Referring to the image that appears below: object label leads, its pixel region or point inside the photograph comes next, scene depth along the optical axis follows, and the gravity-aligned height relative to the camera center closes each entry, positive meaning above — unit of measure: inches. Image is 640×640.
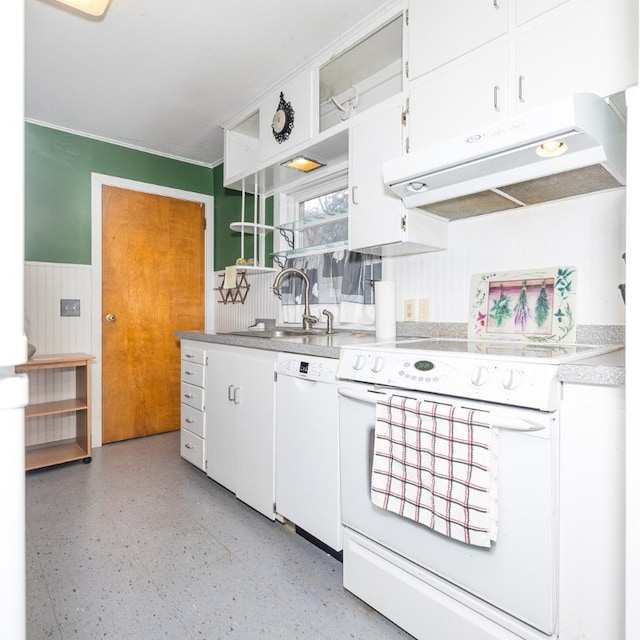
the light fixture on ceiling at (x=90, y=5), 75.0 +55.5
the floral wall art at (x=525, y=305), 63.6 +1.4
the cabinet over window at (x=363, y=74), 84.7 +53.6
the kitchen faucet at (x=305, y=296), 104.7 +4.5
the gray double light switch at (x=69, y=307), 124.1 +2.1
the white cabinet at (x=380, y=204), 74.0 +20.3
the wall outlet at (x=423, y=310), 82.7 +0.8
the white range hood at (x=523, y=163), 48.4 +20.1
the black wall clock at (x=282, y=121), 95.7 +44.3
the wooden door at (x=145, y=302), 133.0 +3.9
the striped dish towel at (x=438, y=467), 43.8 -17.2
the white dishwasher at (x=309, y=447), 65.3 -22.0
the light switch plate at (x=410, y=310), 85.0 +0.8
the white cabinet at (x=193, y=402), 101.7 -22.2
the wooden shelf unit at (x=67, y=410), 109.4 -25.4
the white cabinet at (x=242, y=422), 79.0 -22.3
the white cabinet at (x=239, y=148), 118.9 +47.7
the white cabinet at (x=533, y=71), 50.4 +33.2
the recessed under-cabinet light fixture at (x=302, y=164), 99.5 +36.4
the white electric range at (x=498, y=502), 41.6 -21.3
